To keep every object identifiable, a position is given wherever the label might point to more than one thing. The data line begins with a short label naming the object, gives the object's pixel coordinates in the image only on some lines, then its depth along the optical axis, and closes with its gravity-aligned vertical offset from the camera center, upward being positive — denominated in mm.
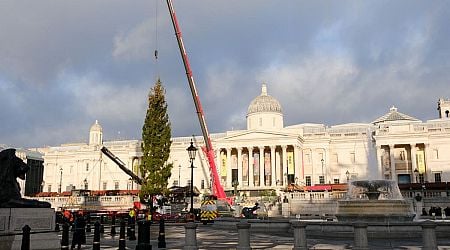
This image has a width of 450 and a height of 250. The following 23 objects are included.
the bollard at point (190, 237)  14188 -1636
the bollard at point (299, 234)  13750 -1535
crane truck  55188 +9503
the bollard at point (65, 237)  12922 -1453
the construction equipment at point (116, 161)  64444 +4112
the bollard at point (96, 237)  13932 -1593
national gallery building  83188 +6525
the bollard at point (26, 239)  11141 -1276
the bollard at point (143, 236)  13984 -1566
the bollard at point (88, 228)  27156 -2488
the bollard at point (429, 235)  12938 -1502
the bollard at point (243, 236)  13641 -1549
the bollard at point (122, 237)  14266 -1652
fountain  22031 -1283
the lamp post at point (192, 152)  32719 +2592
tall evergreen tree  49781 +4964
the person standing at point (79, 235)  16531 -1833
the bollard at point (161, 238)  16953 -1972
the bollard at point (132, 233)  20831 -2160
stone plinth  13484 -1158
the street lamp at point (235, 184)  78375 +427
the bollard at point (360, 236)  12984 -1514
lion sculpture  14038 +218
